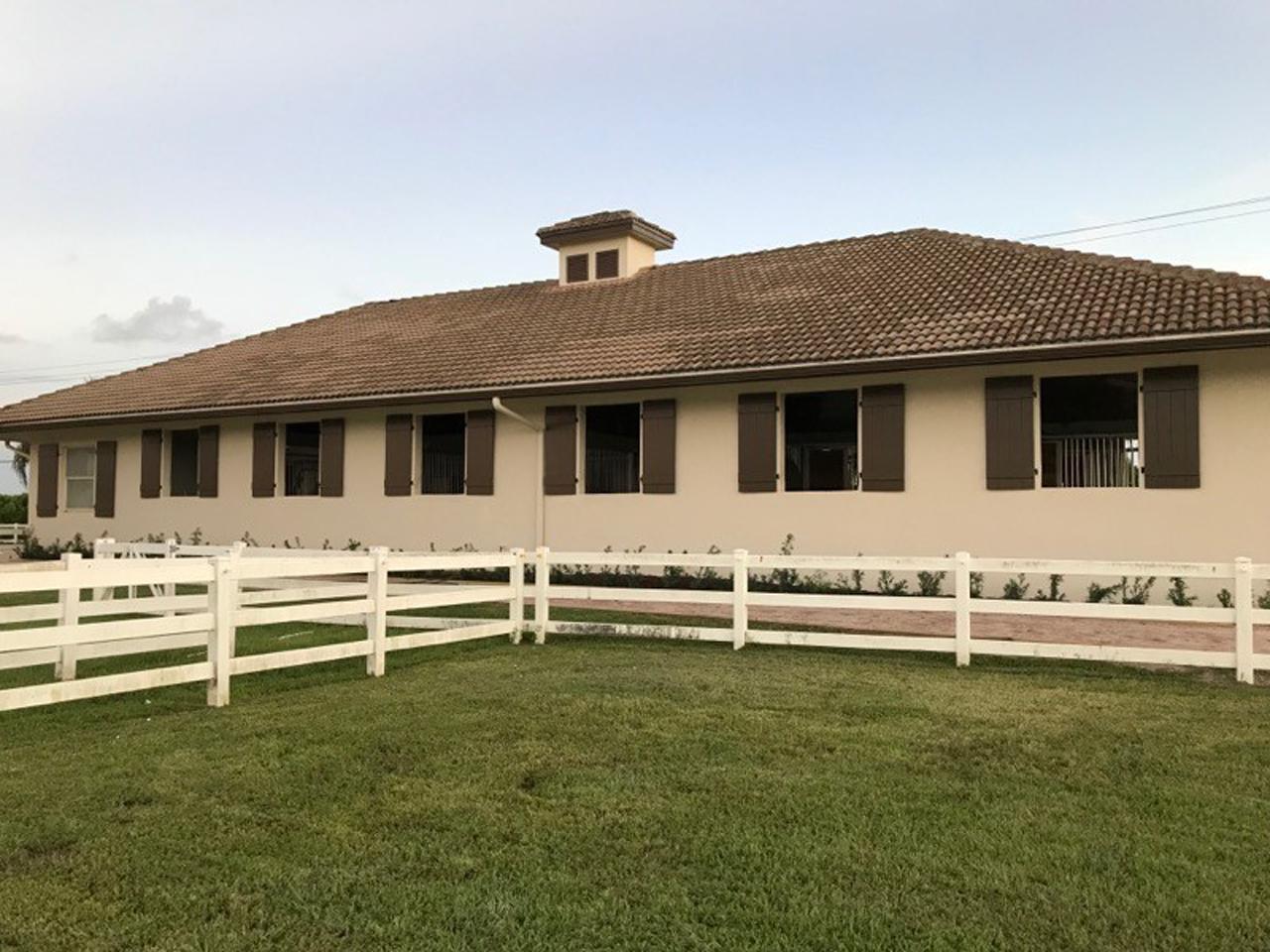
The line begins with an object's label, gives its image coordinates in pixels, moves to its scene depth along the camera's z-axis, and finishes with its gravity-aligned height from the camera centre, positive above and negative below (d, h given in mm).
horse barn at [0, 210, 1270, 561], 12727 +1554
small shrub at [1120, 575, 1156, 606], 12766 -912
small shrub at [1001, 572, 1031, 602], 13367 -923
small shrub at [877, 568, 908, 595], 14117 -942
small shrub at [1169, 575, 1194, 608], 12570 -934
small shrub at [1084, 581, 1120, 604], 13016 -956
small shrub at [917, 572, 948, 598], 13945 -912
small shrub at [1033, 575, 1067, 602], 13273 -977
